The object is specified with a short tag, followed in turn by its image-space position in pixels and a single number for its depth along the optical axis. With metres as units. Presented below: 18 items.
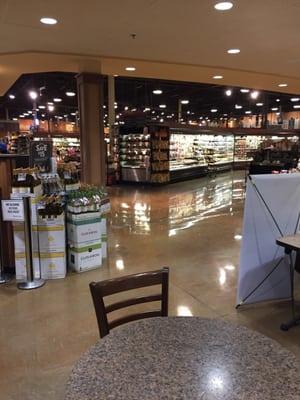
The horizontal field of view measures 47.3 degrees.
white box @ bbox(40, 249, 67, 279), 4.21
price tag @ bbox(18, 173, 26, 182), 4.10
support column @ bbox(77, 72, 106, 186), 6.93
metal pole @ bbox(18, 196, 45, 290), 3.93
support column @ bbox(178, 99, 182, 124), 20.26
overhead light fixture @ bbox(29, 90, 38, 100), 14.10
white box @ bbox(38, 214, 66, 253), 4.16
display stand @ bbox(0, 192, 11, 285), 4.17
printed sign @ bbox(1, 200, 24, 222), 3.87
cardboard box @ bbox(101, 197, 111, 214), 4.85
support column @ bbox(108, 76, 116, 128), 13.38
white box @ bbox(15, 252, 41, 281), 4.14
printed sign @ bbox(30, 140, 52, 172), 4.63
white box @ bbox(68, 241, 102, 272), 4.39
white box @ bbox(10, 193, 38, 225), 4.01
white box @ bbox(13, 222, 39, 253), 4.10
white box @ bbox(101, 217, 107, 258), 4.93
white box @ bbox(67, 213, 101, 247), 4.32
